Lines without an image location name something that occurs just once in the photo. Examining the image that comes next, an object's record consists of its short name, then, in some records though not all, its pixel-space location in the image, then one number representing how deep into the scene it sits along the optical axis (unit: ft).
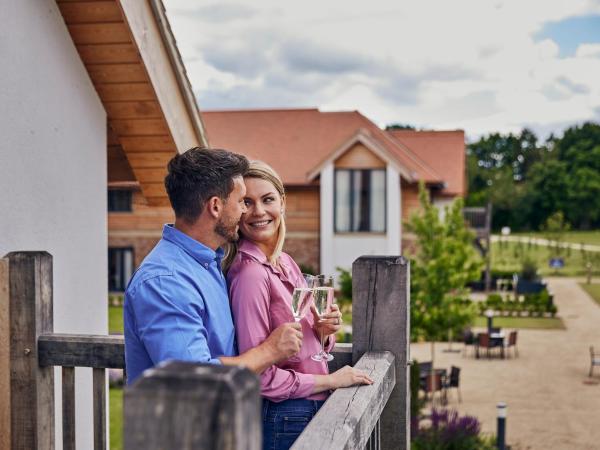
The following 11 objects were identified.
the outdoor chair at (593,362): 62.89
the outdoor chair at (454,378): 54.08
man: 8.75
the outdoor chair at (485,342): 71.77
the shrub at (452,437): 42.39
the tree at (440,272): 66.13
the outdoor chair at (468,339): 77.00
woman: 10.11
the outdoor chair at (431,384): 53.42
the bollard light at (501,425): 40.65
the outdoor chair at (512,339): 70.69
